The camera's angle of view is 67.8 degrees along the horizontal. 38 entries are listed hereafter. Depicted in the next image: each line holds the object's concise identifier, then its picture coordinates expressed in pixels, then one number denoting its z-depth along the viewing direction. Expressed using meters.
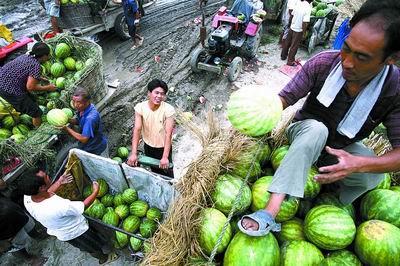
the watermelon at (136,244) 3.53
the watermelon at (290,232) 2.23
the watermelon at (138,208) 3.67
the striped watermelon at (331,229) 2.05
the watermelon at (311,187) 2.38
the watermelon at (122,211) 3.67
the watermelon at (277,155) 2.62
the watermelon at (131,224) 3.53
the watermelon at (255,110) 2.19
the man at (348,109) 1.75
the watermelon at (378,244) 1.98
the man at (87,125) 4.27
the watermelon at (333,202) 2.41
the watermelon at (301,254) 2.02
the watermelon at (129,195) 3.74
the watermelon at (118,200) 3.79
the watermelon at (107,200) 3.85
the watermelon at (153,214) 3.63
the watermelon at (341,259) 2.06
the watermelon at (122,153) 5.44
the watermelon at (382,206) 2.25
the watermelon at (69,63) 6.04
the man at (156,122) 4.04
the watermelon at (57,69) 5.85
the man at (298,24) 7.79
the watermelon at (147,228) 3.49
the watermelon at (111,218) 3.59
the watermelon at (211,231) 2.18
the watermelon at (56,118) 4.65
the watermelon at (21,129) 5.04
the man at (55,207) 3.12
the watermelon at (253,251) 1.94
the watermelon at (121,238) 3.65
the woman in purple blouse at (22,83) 4.76
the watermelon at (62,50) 6.01
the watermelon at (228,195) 2.33
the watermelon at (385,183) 2.57
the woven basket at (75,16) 7.70
